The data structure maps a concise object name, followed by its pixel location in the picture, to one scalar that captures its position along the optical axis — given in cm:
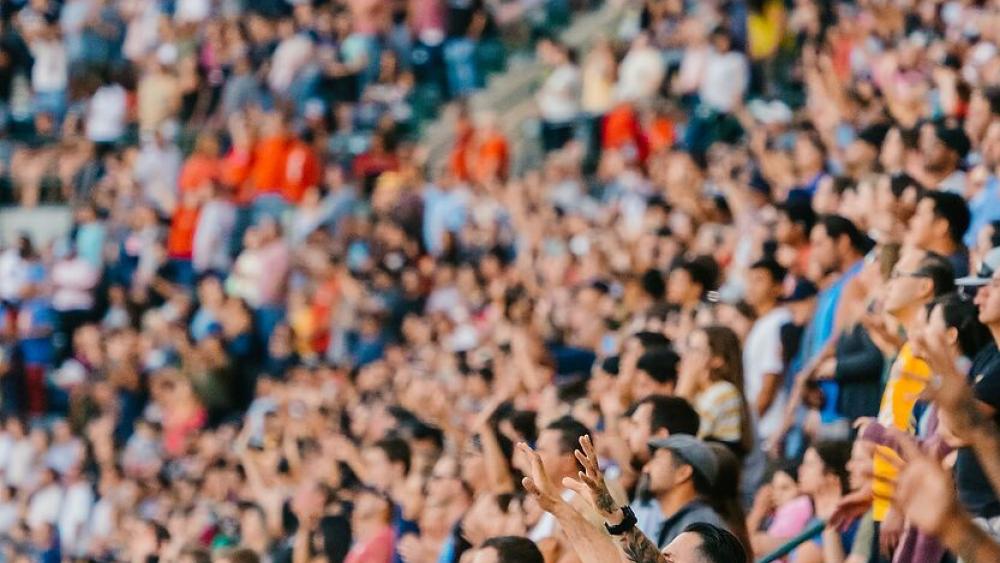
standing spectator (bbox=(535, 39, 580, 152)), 3331
